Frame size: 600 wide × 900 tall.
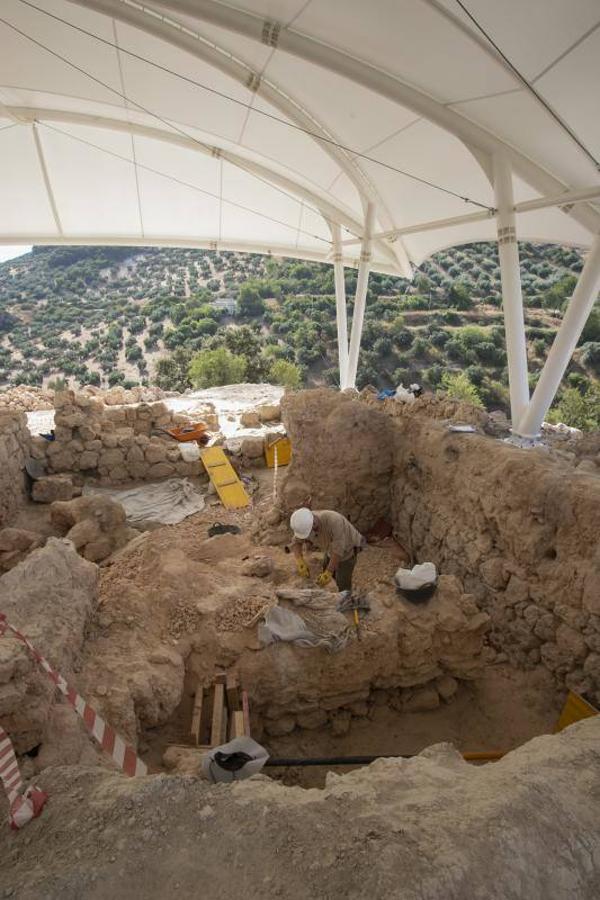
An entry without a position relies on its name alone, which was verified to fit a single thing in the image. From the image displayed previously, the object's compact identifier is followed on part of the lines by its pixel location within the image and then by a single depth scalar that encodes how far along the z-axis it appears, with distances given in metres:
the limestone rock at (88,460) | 10.43
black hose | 3.97
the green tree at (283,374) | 28.52
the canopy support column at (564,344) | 9.24
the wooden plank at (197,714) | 4.09
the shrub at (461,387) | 31.40
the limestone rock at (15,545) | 6.82
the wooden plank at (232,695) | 4.49
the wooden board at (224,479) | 10.07
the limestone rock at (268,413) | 14.16
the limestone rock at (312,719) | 4.90
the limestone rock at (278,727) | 4.85
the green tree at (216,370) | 25.59
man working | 5.94
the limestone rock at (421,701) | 5.13
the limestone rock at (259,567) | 6.45
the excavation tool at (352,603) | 5.07
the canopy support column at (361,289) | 15.93
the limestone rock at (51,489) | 9.35
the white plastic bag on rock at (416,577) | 5.22
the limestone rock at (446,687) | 5.22
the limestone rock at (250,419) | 13.88
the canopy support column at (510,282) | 9.80
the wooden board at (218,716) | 4.00
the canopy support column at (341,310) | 18.39
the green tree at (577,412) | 29.01
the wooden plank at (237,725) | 4.12
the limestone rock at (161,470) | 10.81
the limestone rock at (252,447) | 11.72
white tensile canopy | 7.57
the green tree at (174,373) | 30.70
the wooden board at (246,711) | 4.20
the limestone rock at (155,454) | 10.81
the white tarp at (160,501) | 9.29
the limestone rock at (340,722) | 4.90
